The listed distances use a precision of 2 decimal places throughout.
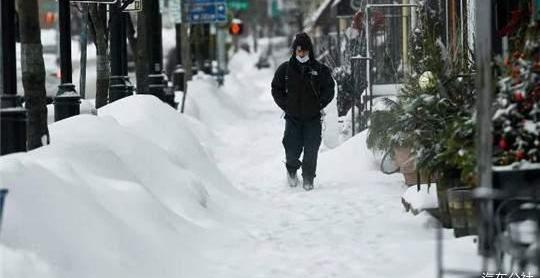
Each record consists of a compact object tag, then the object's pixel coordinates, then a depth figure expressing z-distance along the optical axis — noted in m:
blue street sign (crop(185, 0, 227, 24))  50.62
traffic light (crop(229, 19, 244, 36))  80.19
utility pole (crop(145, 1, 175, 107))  33.56
